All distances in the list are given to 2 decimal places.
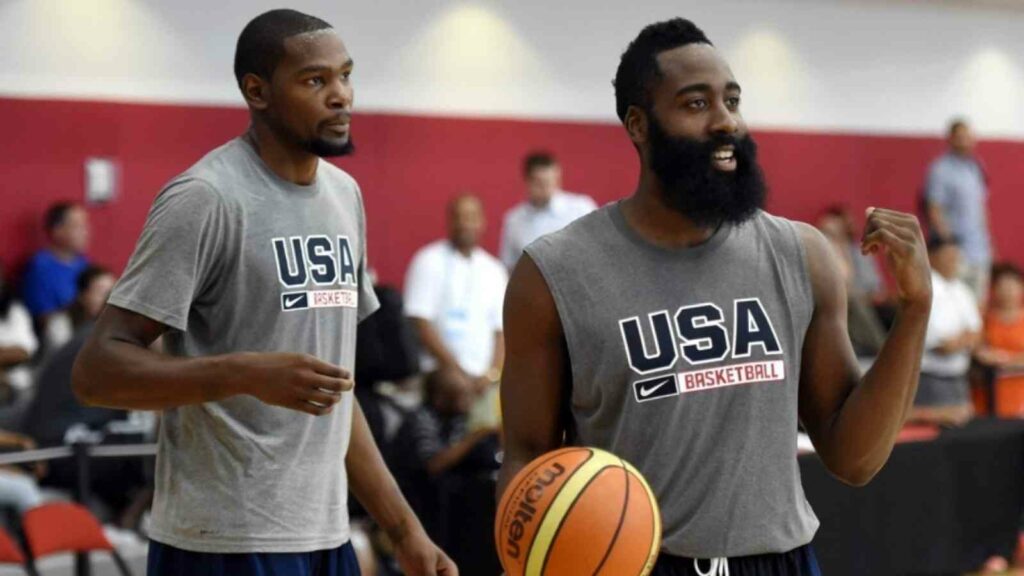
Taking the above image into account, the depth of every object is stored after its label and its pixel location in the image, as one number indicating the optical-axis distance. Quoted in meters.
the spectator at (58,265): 11.27
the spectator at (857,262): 14.98
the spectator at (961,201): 16.50
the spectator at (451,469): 7.65
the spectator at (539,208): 11.55
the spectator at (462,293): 10.44
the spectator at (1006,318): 12.93
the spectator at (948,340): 11.42
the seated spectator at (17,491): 7.68
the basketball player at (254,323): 3.43
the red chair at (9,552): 6.20
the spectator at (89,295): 9.41
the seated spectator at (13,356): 8.77
